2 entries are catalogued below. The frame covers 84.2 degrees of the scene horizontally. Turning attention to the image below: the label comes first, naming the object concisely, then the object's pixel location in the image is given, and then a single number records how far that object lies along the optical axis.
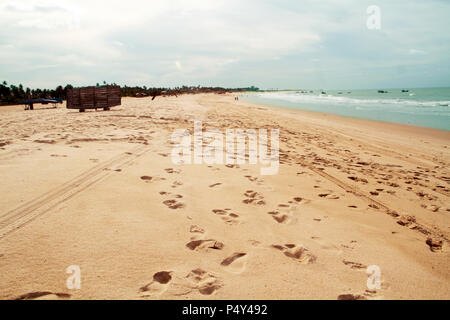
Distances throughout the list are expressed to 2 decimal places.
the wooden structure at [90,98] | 16.27
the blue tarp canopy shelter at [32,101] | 20.27
